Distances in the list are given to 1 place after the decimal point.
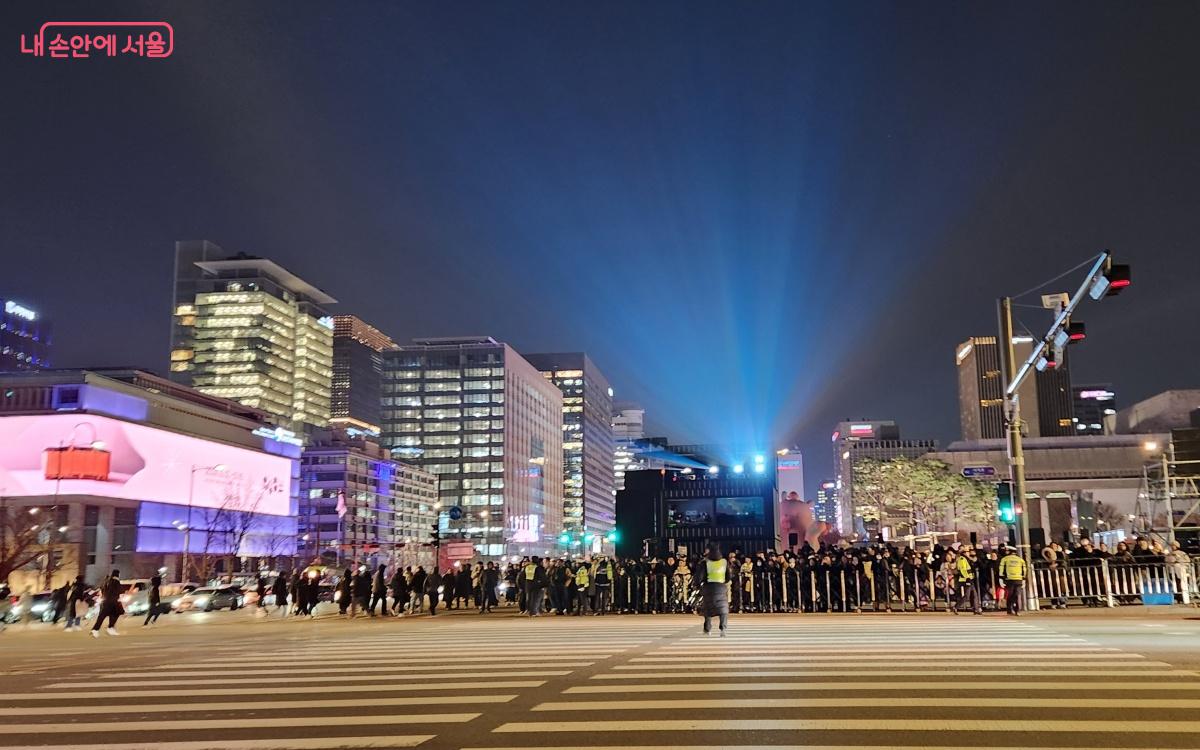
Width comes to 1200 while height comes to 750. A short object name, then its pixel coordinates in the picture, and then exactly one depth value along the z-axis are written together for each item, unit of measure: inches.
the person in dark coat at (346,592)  1408.7
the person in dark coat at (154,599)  1226.0
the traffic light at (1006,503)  1034.1
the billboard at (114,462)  3058.6
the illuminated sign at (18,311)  7229.3
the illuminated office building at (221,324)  7603.4
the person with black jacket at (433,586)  1343.5
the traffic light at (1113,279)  738.8
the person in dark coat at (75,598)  1219.9
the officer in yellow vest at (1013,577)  930.2
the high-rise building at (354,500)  5433.1
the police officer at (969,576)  991.1
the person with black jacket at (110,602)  1029.8
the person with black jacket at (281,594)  1441.9
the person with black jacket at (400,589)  1311.5
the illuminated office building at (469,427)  7017.7
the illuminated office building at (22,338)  7165.4
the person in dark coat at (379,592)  1315.2
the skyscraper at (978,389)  7206.2
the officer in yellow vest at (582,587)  1156.5
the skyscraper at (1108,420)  3814.0
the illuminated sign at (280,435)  4431.6
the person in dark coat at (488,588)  1391.5
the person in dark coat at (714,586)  717.3
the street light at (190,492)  3469.0
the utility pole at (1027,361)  787.2
